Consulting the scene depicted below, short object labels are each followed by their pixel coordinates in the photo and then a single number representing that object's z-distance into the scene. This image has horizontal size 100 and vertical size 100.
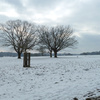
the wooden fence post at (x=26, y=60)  16.49
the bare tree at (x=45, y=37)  44.59
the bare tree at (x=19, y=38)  41.00
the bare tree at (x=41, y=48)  45.48
